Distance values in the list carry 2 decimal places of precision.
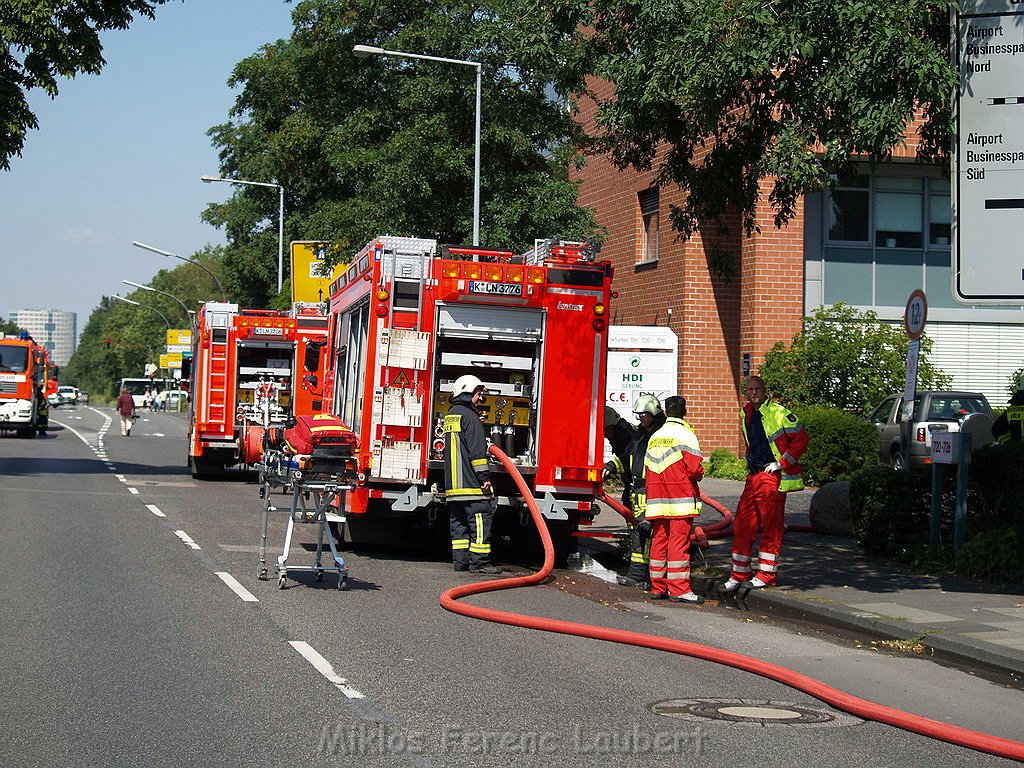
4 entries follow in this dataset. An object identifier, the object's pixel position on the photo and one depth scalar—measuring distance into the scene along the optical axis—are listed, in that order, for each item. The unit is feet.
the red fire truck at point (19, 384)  150.71
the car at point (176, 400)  334.44
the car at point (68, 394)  412.26
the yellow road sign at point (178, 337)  305.32
